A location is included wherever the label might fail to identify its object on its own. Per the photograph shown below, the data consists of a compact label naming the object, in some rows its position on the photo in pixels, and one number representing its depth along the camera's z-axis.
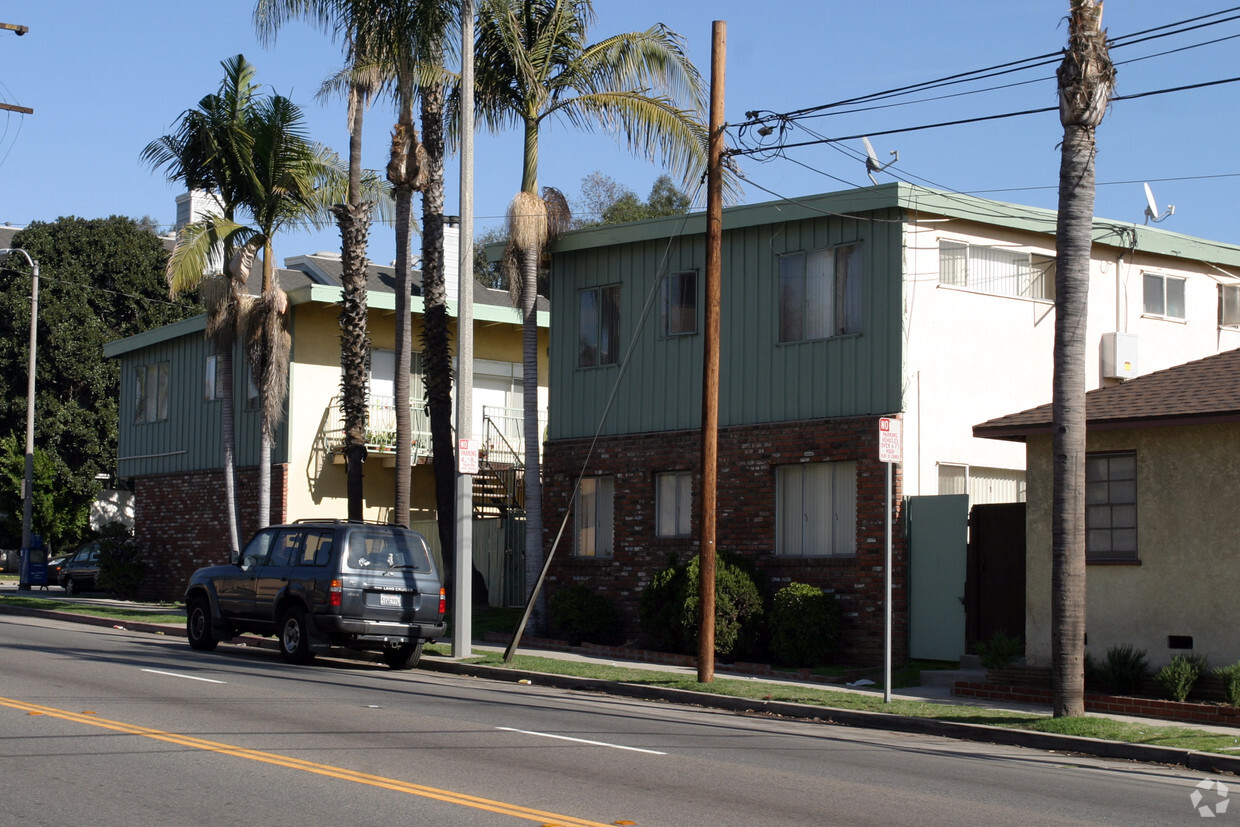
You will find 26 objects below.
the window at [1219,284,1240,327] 23.44
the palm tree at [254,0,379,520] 25.73
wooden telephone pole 16.73
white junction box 21.28
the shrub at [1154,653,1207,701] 14.70
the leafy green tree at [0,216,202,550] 48.97
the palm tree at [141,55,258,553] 27.02
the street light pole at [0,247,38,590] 36.09
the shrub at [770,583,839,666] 19.16
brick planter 14.02
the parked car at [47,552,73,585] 39.91
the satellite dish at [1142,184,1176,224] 22.42
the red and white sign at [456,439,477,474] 19.11
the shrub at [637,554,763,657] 19.67
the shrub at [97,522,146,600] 34.75
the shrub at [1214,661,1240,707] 14.07
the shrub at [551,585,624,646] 22.11
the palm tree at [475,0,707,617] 22.17
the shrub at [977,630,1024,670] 16.66
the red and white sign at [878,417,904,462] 14.95
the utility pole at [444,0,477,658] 19.34
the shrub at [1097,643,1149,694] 15.61
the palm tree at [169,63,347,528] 27.06
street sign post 14.89
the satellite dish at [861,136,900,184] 20.61
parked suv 17.89
